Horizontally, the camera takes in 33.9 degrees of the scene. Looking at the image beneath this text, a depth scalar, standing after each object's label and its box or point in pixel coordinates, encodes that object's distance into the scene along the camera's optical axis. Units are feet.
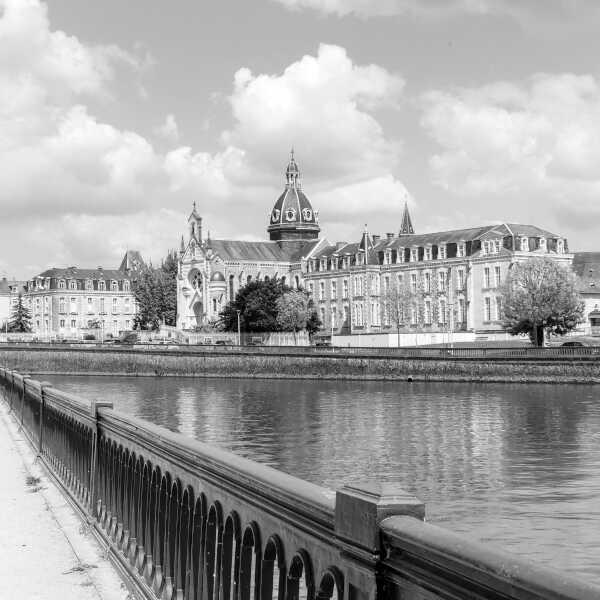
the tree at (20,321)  503.61
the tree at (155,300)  501.97
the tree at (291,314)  376.89
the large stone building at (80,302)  543.80
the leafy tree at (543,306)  262.06
